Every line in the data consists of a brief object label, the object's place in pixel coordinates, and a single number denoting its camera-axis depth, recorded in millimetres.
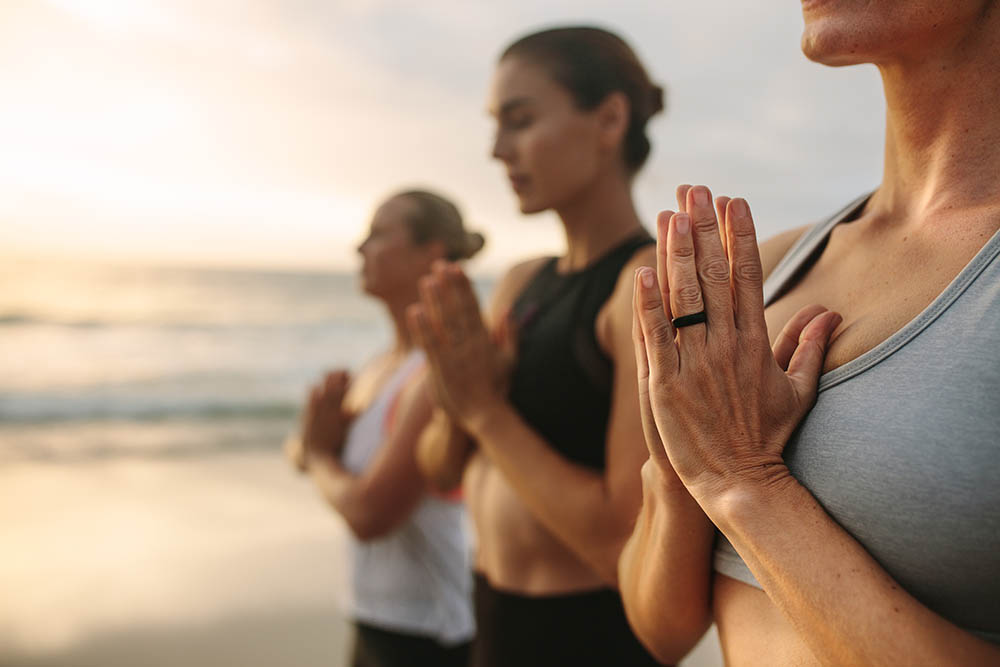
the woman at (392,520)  2684
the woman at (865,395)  816
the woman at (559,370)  1777
